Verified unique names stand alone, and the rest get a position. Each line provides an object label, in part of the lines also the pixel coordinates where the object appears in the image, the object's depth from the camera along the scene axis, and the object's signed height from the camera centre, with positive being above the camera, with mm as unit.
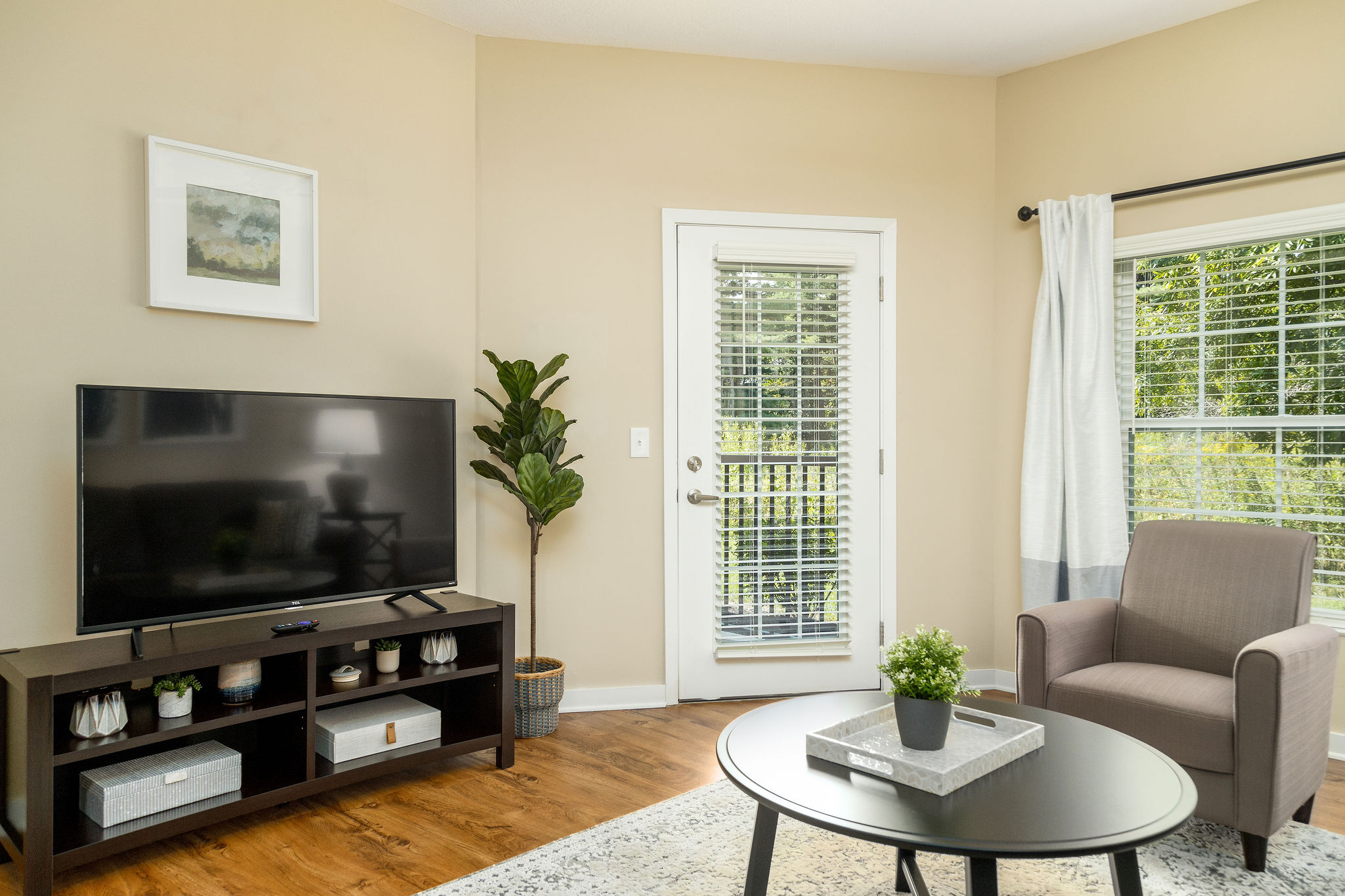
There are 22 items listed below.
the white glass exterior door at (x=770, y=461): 3582 -62
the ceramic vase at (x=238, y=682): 2377 -676
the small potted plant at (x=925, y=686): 1672 -478
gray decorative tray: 1567 -613
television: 2201 -167
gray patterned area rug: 2027 -1065
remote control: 2438 -534
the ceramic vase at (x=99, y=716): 2062 -675
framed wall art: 2557 +682
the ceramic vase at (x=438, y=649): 2809 -681
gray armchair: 2066 -630
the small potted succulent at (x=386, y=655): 2705 -678
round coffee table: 1368 -635
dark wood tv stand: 1963 -741
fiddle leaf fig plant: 3100 -11
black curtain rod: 2980 +1030
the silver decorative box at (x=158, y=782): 2115 -886
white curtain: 3443 +95
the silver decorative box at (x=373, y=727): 2561 -887
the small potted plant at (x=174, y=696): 2229 -670
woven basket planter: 3123 -958
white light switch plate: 3539 +23
